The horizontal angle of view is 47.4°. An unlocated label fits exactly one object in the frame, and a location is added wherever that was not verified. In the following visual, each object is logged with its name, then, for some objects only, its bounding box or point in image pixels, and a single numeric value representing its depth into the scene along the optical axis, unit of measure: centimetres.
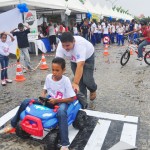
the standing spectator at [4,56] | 531
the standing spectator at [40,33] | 1082
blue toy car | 243
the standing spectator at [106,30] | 1457
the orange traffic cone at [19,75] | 563
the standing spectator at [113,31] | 1470
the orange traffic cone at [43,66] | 692
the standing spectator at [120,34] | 1344
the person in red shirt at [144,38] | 692
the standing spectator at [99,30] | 1468
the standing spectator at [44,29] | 1167
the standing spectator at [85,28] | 1301
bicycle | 712
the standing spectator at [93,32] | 1408
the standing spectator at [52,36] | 1111
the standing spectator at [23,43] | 646
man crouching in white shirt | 282
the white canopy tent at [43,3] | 827
